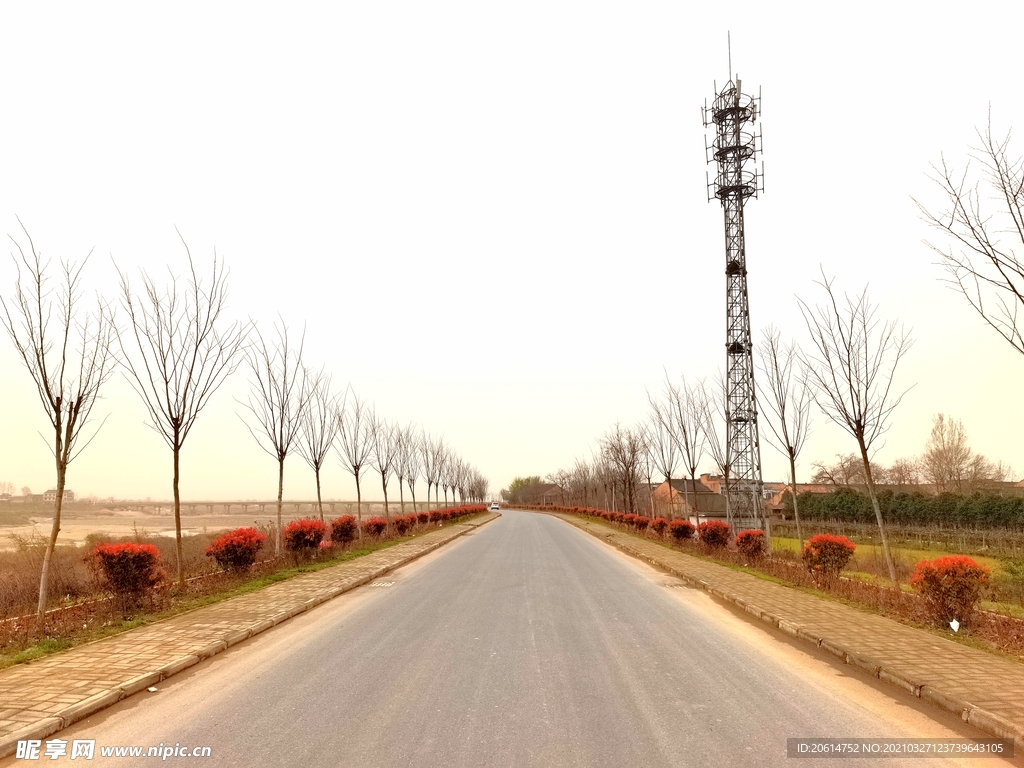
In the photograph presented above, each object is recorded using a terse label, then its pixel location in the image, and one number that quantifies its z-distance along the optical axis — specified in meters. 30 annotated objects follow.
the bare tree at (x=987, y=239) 7.74
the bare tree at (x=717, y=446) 25.16
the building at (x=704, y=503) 56.79
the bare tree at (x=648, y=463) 36.28
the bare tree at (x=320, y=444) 22.92
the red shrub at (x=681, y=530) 23.97
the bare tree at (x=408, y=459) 40.76
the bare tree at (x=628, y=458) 38.31
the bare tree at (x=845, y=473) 79.06
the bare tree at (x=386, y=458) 32.47
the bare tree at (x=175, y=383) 12.02
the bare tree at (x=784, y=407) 16.58
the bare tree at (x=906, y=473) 79.06
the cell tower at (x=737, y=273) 30.25
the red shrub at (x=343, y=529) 20.84
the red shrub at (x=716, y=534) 21.06
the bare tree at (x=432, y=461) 48.53
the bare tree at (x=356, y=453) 27.67
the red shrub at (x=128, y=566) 9.64
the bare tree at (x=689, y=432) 27.22
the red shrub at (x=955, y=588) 8.57
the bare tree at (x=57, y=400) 9.55
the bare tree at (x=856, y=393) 12.21
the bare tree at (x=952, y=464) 66.81
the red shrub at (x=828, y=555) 13.09
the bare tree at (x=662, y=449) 30.05
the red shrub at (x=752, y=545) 17.61
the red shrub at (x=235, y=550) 13.67
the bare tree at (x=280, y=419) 19.31
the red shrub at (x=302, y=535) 17.86
